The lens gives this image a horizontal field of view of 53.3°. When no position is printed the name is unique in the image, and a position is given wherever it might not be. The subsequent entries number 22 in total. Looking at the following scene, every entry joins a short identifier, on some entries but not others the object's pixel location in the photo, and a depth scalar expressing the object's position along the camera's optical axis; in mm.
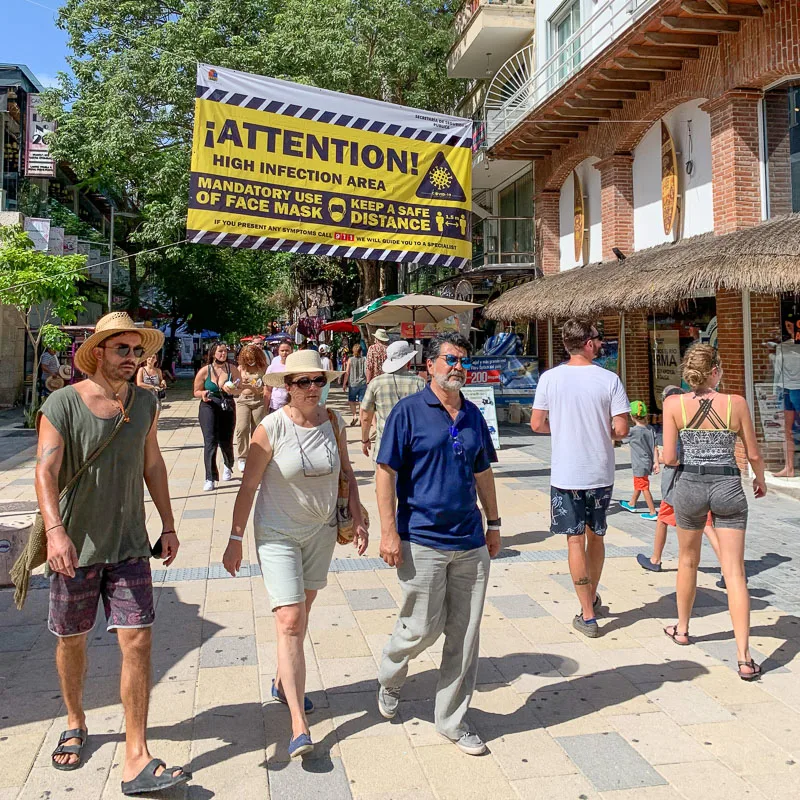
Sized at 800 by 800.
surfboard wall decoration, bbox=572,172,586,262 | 16188
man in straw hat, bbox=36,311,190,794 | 3059
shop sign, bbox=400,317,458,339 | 17562
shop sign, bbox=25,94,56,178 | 23719
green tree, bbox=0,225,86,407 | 15750
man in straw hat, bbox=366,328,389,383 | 13195
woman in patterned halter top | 4273
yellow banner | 10180
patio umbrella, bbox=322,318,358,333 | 25844
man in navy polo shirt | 3410
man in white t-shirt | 4652
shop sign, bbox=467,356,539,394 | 16109
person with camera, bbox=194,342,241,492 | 9547
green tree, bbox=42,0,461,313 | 19422
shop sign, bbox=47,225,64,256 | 21953
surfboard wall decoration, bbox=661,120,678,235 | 12391
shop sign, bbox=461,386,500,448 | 12069
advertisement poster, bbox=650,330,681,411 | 14148
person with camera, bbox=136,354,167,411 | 10188
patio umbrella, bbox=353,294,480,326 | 13266
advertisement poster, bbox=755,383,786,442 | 10164
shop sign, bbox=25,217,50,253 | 21453
